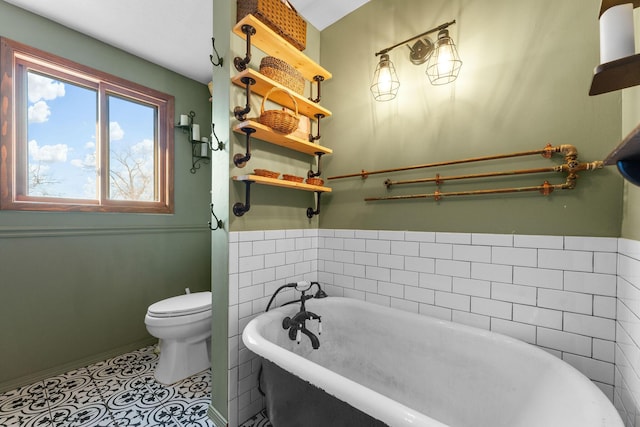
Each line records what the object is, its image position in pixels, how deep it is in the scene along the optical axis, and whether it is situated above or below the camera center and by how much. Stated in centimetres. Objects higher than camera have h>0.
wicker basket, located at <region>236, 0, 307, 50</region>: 151 +116
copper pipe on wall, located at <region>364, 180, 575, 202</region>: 123 +10
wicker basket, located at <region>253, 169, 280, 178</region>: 157 +21
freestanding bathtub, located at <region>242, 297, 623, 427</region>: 86 -71
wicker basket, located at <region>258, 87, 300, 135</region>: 151 +51
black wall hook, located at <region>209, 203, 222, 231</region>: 159 -8
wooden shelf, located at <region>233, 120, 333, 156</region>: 148 +44
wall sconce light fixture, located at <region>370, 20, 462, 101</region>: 144 +85
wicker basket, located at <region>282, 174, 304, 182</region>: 170 +20
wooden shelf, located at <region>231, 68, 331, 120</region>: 149 +73
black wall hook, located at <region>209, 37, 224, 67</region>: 159 +88
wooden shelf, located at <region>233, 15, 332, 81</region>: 151 +103
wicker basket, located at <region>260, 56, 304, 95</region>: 162 +84
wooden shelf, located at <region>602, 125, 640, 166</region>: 54 +14
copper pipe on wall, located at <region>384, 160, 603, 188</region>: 115 +19
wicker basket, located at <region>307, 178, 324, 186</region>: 184 +19
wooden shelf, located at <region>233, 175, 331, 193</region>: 147 +16
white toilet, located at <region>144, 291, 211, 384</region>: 187 -91
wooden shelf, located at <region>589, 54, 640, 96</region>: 65 +35
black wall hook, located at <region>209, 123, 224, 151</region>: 159 +40
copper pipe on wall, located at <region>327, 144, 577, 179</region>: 120 +27
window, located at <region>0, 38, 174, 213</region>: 185 +56
